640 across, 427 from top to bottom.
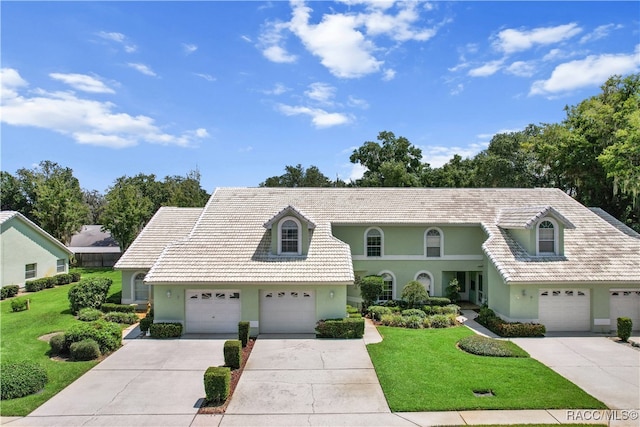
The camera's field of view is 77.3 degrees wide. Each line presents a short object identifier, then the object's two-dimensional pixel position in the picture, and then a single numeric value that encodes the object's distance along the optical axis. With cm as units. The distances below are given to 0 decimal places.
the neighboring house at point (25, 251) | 2991
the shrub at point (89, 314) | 2028
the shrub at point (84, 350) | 1506
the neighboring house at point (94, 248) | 4303
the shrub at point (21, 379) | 1189
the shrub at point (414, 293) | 2122
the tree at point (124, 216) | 3878
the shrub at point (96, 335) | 1576
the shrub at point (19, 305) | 2371
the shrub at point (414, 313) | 2058
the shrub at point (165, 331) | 1792
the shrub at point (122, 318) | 2089
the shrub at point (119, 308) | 2198
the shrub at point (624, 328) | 1728
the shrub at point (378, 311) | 2098
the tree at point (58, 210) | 4009
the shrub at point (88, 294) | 2222
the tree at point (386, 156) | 5666
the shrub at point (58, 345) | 1579
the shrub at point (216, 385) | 1136
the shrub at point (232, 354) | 1389
